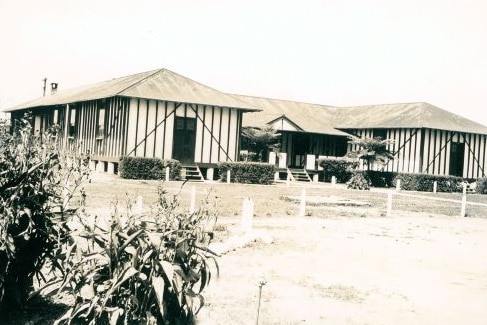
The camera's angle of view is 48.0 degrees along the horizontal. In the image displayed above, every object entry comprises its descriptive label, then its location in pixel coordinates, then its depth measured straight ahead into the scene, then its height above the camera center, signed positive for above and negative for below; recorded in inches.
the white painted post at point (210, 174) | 1119.6 -18.0
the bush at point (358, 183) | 1115.9 -19.7
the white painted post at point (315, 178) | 1362.0 -17.7
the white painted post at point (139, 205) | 389.6 -32.6
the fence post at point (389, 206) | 669.2 -38.4
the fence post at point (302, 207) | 606.8 -41.1
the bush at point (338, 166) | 1368.1 +16.5
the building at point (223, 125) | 1082.7 +100.2
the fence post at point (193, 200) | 515.6 -33.9
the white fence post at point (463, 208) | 718.7 -38.9
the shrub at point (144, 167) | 960.9 -10.5
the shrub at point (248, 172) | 1072.2 -8.9
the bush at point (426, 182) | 1263.5 -11.6
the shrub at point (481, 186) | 1330.0 -14.2
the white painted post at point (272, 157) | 1312.7 +27.9
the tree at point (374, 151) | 1307.8 +56.6
